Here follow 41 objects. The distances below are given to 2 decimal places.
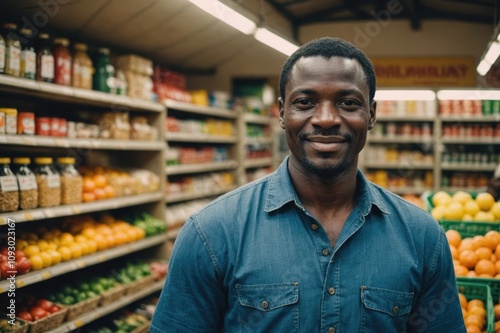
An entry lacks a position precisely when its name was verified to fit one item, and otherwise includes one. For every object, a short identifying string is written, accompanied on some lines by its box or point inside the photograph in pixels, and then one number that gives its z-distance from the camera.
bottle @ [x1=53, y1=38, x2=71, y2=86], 3.89
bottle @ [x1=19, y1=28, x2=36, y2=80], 3.48
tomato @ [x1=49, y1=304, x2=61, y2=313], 3.76
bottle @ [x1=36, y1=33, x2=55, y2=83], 3.68
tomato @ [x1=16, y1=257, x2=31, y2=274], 3.41
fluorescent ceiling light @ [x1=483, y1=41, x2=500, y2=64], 5.31
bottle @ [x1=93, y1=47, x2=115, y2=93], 4.49
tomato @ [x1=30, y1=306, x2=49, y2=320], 3.60
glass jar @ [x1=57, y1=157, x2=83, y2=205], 3.97
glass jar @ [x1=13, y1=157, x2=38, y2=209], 3.48
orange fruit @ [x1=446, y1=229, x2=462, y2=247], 3.26
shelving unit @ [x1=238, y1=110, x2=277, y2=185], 7.95
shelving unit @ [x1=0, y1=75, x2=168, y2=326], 3.49
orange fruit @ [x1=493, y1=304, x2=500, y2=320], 2.75
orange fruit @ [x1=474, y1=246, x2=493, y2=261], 3.04
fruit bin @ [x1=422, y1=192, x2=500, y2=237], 3.45
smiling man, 1.49
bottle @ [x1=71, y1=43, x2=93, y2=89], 4.11
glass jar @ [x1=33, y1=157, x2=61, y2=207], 3.70
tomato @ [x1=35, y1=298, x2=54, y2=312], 3.75
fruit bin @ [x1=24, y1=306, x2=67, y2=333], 3.41
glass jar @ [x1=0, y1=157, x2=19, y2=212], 3.30
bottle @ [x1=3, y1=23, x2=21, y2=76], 3.34
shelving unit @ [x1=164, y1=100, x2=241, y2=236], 5.92
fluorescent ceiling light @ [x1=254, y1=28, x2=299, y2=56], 5.00
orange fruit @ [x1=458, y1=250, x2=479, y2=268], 3.04
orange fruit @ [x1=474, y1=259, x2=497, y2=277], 2.94
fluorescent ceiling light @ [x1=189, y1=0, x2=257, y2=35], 3.88
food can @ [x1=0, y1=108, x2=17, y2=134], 3.36
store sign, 9.36
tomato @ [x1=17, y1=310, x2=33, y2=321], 3.52
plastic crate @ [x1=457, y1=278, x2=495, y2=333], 2.79
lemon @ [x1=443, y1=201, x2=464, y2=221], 3.69
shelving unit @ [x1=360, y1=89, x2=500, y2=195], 8.43
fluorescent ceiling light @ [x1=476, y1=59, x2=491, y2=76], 6.54
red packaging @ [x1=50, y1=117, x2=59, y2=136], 3.85
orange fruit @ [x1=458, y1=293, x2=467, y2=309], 2.76
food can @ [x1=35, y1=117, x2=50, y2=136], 3.75
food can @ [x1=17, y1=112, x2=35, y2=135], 3.52
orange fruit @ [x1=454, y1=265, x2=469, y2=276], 2.99
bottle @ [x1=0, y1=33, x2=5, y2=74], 3.25
